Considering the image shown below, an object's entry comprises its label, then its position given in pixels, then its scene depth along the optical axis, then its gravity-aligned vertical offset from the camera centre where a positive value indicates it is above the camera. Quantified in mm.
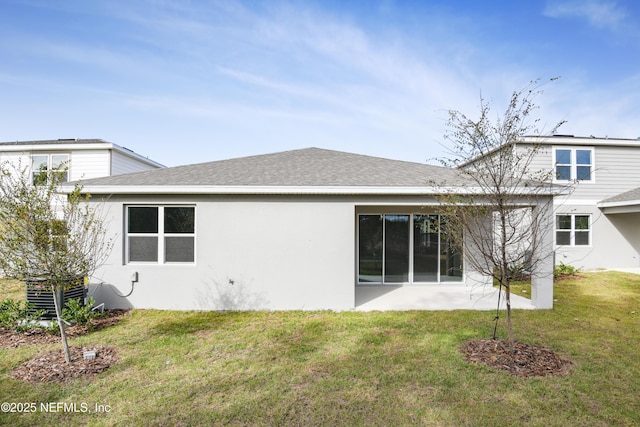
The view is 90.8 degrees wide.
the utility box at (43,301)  6535 -1695
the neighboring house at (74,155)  13977 +2895
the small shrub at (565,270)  12333 -1911
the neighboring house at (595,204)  13820 +777
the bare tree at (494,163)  4738 +926
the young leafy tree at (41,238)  4309 -266
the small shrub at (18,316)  6141 -1927
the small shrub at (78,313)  6379 -1916
